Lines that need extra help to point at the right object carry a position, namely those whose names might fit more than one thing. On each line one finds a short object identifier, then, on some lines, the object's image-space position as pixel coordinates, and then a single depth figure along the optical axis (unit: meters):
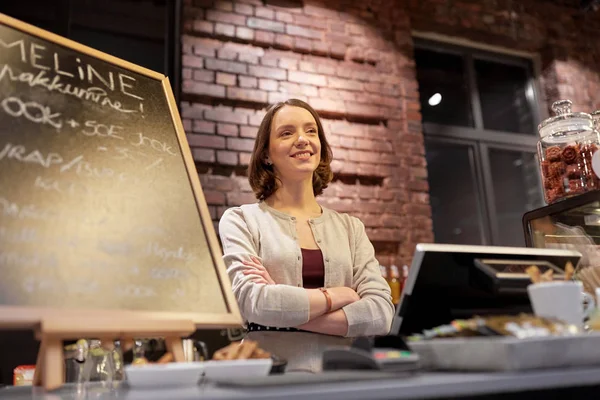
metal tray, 0.76
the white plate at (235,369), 0.80
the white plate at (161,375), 0.78
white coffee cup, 0.90
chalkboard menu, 0.95
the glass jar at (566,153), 1.58
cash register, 0.97
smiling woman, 1.49
